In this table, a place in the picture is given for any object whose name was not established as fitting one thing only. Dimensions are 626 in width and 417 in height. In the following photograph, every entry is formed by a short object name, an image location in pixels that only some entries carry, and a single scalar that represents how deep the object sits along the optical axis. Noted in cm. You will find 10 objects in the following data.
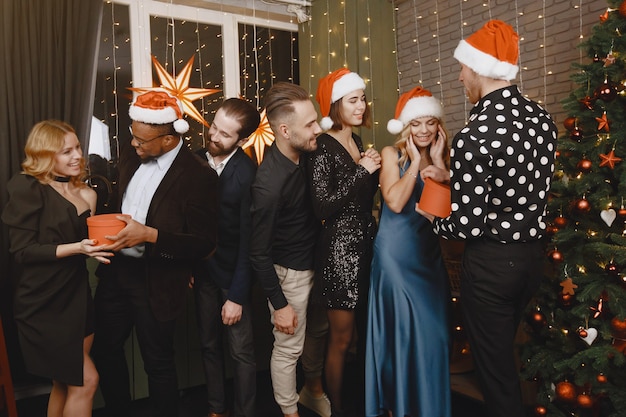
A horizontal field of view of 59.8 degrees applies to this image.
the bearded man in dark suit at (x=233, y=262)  242
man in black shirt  226
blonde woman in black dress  214
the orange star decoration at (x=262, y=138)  396
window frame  409
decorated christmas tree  223
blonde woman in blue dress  238
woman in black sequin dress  233
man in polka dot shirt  192
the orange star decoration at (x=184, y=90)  365
